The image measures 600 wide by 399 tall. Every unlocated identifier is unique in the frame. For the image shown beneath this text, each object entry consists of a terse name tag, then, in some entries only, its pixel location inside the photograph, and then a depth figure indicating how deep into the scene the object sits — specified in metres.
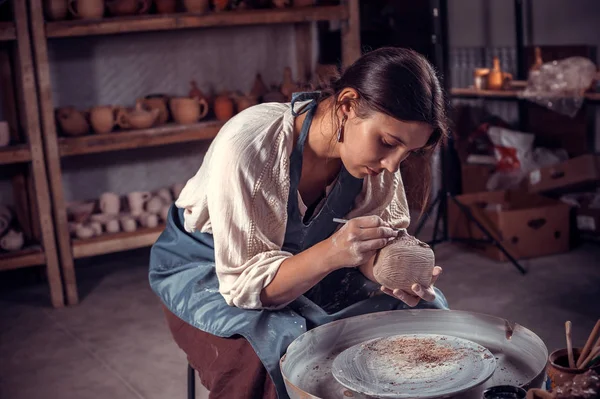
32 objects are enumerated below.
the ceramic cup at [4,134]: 3.67
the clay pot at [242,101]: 4.19
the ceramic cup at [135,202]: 4.13
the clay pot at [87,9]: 3.71
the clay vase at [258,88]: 4.44
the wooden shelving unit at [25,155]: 3.53
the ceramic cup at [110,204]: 4.11
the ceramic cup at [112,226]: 3.96
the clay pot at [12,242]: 3.74
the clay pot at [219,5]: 4.03
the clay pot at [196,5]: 3.94
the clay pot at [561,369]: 1.38
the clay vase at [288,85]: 4.38
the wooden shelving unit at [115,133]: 3.59
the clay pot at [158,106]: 4.09
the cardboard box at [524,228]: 3.94
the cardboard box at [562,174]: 4.29
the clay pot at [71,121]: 3.81
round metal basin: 1.44
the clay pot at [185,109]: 4.05
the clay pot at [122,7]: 3.82
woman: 1.62
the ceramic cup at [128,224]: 4.00
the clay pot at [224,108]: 4.17
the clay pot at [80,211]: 4.00
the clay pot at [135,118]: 3.94
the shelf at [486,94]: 4.54
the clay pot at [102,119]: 3.87
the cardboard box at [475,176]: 4.66
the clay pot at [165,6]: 3.93
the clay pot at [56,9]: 3.65
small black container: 1.26
